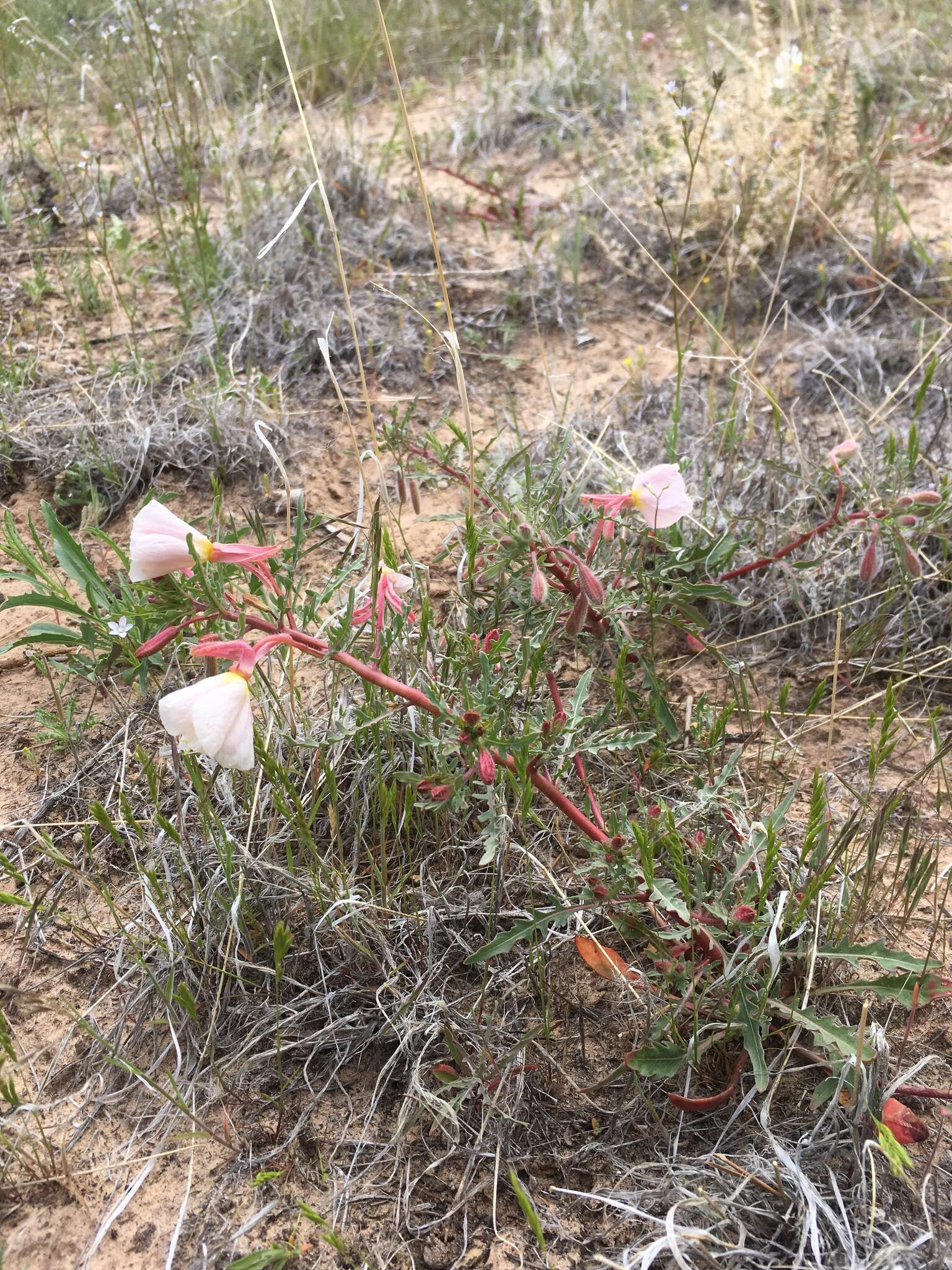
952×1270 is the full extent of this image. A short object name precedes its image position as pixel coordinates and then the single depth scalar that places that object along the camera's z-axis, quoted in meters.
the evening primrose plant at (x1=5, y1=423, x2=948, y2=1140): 0.35
